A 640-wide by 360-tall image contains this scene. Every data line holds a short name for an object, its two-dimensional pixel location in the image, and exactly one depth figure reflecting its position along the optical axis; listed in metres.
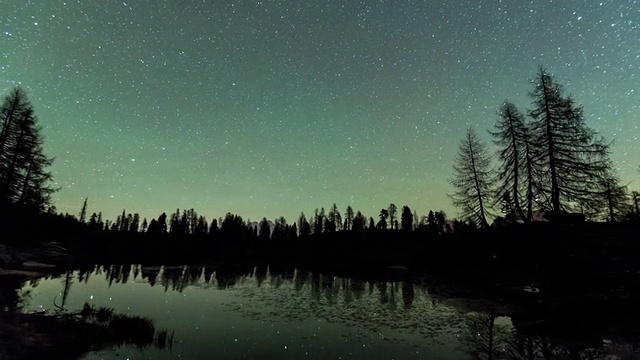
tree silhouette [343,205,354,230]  144.38
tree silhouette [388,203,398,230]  131.00
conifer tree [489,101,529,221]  31.73
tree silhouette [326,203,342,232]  137.34
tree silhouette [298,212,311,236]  140.55
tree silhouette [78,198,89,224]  116.54
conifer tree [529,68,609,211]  26.83
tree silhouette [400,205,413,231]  123.71
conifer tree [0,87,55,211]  32.59
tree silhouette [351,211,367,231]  126.40
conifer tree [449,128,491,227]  35.56
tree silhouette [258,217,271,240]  144.01
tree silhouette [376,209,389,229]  126.81
